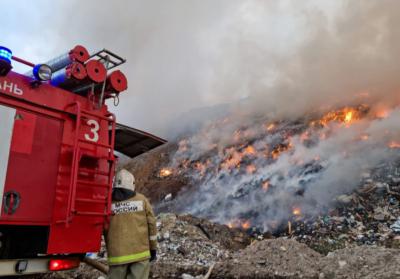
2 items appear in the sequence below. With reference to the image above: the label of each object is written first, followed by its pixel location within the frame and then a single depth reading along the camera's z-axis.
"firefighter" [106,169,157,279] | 3.74
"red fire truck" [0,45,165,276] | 3.22
